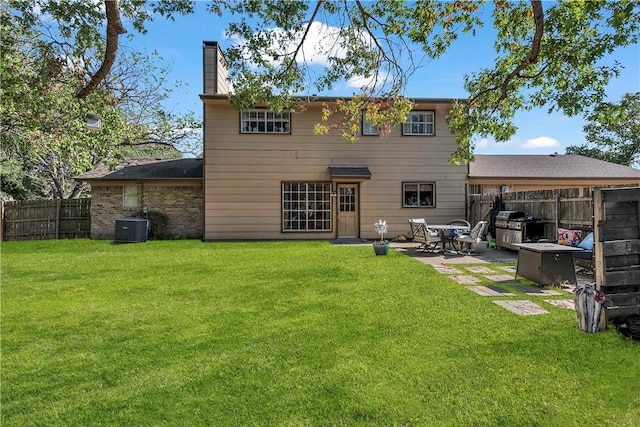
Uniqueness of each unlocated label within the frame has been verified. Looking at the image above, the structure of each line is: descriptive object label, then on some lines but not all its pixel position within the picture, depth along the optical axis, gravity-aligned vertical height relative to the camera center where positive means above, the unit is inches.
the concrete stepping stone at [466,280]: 234.1 -42.9
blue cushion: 259.6 -19.8
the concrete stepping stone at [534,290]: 200.9 -43.5
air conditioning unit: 476.1 -18.4
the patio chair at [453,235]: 381.1 -20.2
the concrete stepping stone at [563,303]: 176.9 -44.4
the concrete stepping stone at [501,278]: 239.3 -42.5
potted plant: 343.0 -30.5
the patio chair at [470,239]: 356.8 -23.2
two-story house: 494.9 +60.2
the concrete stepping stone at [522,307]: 168.1 -45.0
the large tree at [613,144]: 1091.3 +226.7
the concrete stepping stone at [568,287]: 209.3 -42.8
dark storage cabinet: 214.2 -30.0
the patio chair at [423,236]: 369.4 -20.5
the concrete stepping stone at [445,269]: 268.1 -41.5
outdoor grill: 351.3 -12.6
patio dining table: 373.4 -18.3
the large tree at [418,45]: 226.2 +120.4
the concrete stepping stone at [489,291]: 202.2 -43.9
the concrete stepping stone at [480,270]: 269.1 -41.8
